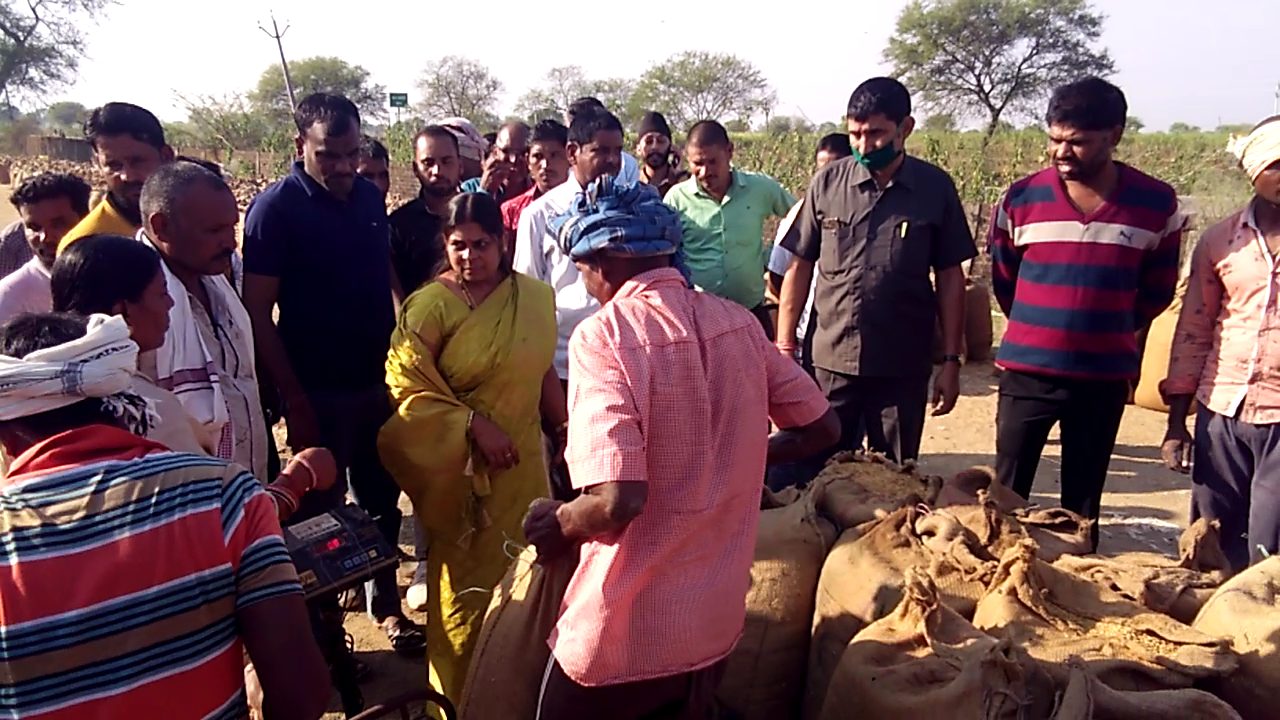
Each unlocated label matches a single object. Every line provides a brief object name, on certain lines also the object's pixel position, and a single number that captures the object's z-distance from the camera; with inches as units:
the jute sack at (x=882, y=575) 93.9
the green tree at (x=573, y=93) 1747.0
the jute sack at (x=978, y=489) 111.4
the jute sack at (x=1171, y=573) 93.0
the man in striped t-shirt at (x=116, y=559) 52.9
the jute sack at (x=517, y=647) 89.7
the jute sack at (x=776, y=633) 98.4
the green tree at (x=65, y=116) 2050.9
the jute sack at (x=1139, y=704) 73.7
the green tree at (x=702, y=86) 1560.0
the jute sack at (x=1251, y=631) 80.3
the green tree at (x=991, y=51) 1176.8
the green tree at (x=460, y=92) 1692.9
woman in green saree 113.0
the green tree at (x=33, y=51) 1448.1
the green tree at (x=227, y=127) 1062.4
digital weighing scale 90.8
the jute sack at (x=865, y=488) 110.3
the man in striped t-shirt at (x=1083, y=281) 126.3
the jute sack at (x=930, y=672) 76.0
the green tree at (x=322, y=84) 1706.4
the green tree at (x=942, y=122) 1230.9
